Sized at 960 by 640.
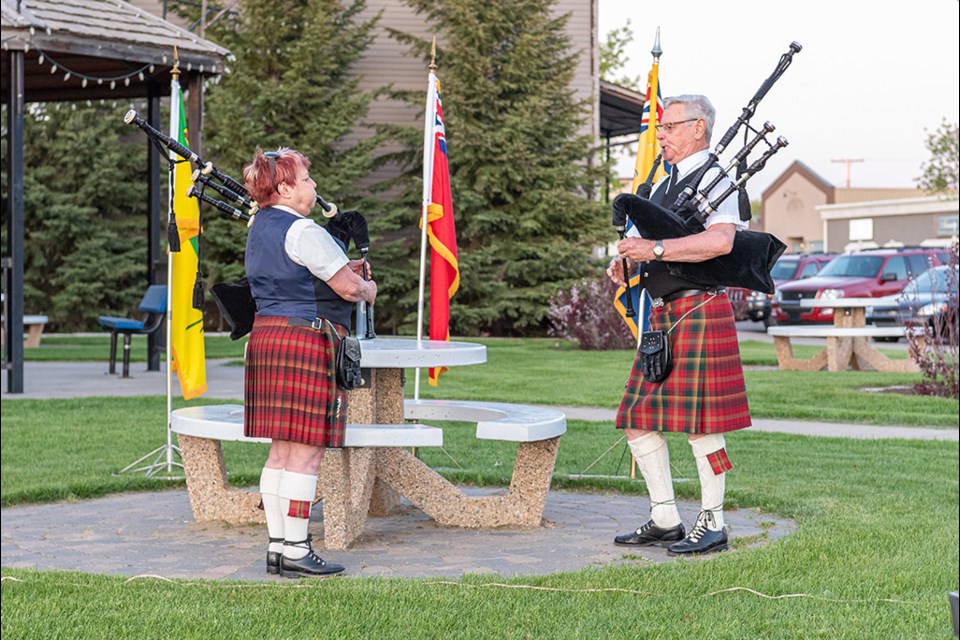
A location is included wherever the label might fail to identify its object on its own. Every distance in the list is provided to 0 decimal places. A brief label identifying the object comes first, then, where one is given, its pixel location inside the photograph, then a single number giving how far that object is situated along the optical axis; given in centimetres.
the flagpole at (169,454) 914
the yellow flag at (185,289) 910
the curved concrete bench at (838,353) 1797
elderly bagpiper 639
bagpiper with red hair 592
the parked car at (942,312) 1489
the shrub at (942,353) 1475
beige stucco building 6444
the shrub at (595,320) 2323
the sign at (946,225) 6047
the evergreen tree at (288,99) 2870
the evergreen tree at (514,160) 2811
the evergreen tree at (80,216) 2917
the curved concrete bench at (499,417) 695
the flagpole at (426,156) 903
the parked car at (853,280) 2739
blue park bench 1669
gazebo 1447
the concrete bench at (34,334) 2303
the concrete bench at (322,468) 659
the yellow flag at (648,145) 832
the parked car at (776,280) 2878
